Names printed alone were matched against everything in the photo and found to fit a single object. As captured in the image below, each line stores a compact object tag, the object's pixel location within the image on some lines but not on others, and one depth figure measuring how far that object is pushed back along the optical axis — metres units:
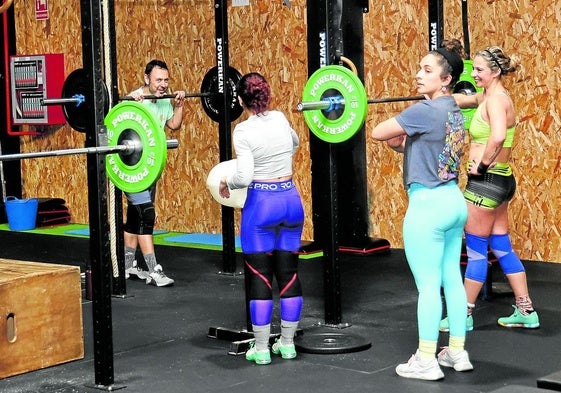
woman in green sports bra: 5.51
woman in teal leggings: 4.67
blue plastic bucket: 10.06
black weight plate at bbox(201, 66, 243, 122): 7.59
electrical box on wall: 10.16
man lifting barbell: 7.18
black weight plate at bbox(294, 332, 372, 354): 5.32
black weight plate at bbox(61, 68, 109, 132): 5.79
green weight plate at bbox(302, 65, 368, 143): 5.52
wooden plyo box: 4.79
